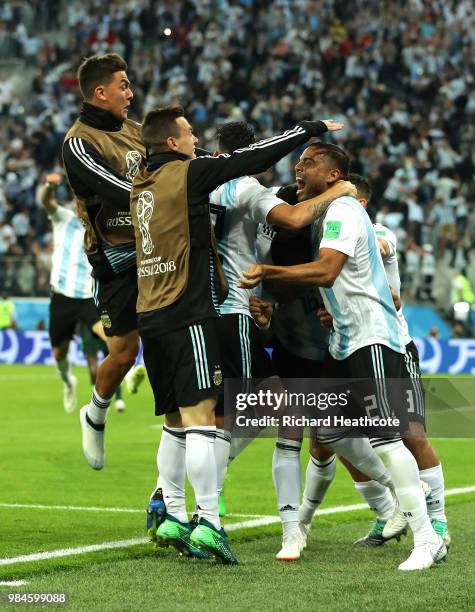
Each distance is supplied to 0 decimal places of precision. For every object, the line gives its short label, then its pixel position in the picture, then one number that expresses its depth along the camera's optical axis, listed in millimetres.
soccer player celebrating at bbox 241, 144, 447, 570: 12102
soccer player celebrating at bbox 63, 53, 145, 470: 14086
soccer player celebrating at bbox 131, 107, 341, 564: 12344
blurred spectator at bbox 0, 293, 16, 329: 48406
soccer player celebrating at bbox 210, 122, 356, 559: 12969
